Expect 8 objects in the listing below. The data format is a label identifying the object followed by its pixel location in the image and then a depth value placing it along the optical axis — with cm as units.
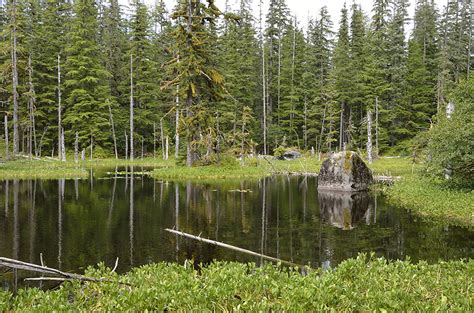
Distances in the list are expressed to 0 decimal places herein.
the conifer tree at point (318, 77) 6180
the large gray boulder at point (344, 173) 2594
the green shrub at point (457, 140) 1861
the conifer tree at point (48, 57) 5413
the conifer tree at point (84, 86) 5288
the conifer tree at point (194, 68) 3372
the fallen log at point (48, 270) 625
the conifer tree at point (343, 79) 6072
